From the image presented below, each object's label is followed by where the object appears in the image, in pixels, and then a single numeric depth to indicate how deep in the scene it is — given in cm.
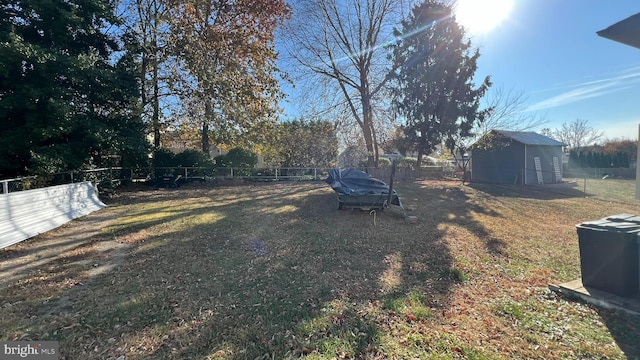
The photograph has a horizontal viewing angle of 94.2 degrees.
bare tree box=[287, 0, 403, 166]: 1778
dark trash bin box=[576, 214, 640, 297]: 341
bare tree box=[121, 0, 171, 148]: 1416
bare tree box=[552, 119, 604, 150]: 5225
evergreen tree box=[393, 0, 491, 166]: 1691
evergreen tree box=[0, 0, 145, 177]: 862
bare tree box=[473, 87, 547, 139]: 1798
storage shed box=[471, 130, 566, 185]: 1783
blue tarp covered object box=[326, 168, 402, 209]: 830
